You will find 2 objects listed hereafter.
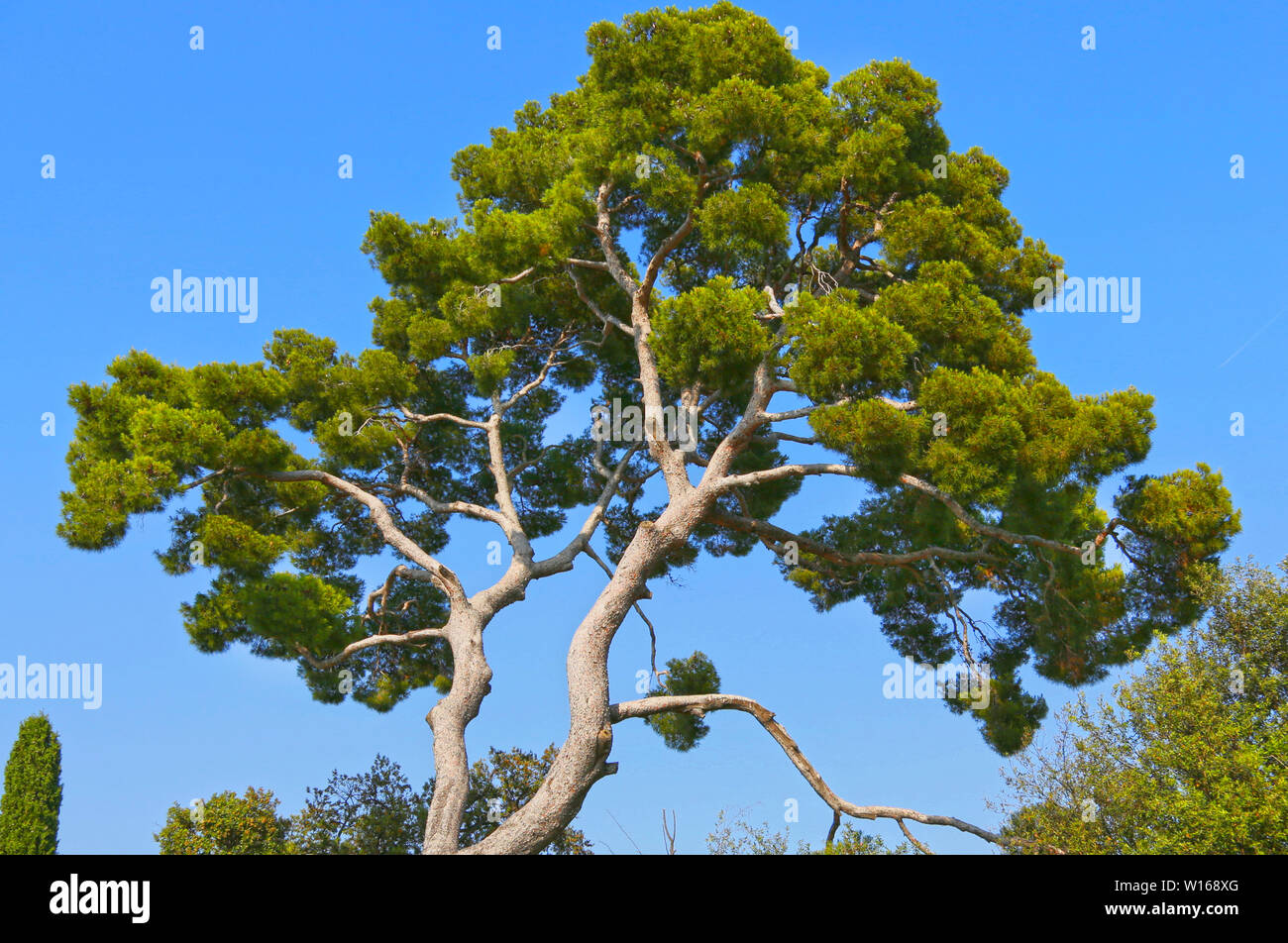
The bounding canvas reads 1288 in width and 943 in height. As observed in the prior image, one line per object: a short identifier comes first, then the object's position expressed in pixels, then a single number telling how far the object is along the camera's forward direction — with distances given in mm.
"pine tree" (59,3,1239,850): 13727
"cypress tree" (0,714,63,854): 19734
